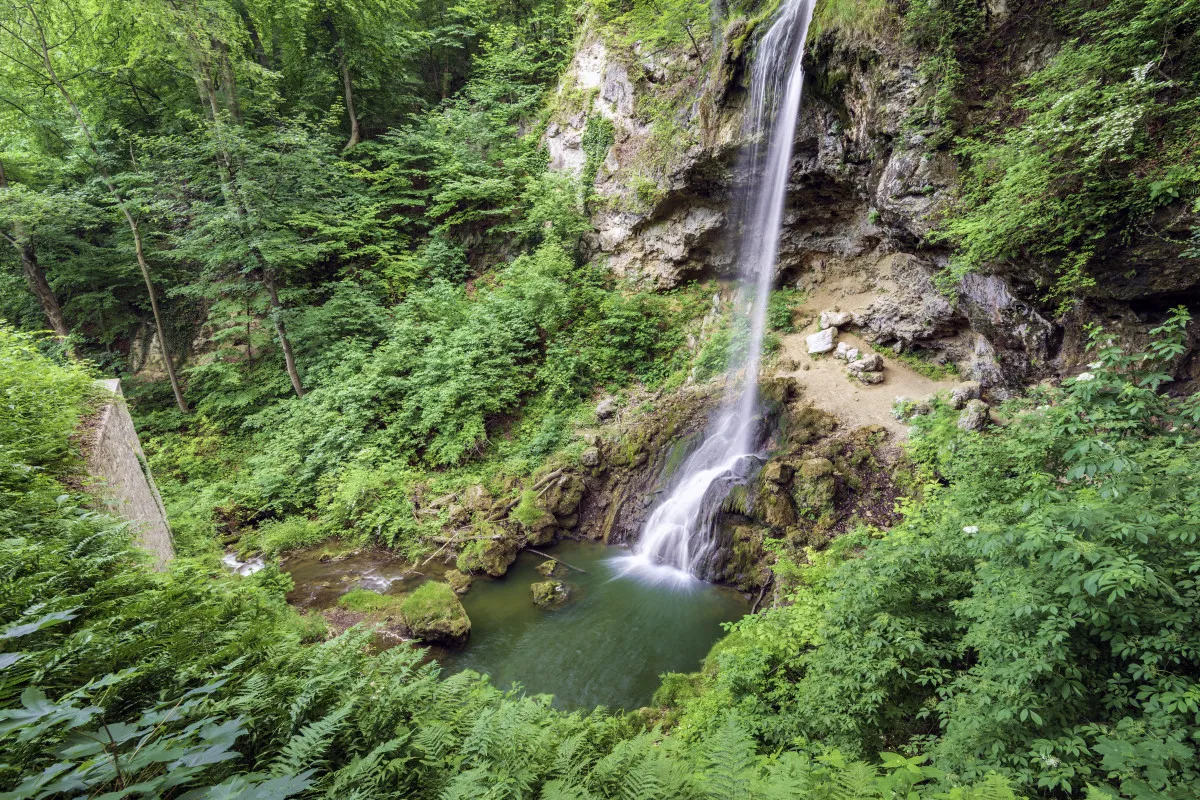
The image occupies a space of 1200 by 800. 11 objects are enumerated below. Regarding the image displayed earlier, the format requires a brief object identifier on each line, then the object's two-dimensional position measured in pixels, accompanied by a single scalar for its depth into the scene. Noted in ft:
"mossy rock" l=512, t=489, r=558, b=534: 30.53
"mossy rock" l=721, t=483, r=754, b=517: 26.81
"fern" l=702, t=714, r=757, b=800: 6.45
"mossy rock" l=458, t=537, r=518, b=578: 28.14
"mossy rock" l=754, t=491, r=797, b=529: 25.43
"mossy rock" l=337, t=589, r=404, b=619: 23.77
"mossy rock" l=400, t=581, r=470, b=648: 22.73
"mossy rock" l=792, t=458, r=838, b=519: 24.85
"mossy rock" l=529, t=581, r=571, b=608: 25.94
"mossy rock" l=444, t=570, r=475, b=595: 27.09
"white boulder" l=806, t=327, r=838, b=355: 34.73
